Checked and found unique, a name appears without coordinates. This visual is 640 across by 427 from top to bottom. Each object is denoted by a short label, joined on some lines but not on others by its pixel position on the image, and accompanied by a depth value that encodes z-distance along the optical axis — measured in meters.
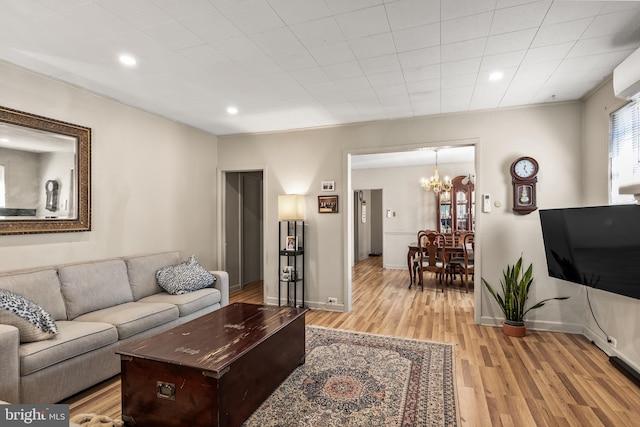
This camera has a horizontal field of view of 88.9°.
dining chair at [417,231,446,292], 5.65
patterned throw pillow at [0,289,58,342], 2.13
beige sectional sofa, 2.04
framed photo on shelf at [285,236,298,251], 4.62
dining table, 5.67
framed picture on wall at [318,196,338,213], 4.52
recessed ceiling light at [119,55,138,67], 2.60
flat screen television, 2.34
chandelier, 6.62
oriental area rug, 2.08
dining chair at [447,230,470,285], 5.76
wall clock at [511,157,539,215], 3.65
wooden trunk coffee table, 1.79
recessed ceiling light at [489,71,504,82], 2.91
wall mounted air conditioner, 2.27
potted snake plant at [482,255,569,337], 3.51
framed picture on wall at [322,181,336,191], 4.54
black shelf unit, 4.59
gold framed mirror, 2.70
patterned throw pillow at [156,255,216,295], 3.59
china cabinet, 7.39
